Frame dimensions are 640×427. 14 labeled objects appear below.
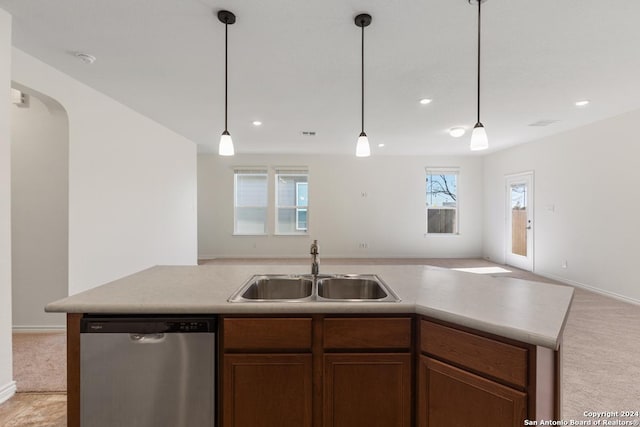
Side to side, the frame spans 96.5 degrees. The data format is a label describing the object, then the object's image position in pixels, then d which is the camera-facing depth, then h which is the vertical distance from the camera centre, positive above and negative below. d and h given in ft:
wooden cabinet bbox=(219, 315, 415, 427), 4.38 -2.47
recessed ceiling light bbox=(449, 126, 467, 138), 15.07 +4.38
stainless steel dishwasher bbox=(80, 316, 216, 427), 4.38 -2.48
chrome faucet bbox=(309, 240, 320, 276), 6.15 -1.05
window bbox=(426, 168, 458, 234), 23.16 +0.85
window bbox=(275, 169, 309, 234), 22.82 +0.73
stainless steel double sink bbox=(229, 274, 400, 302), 6.09 -1.60
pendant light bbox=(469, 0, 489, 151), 5.78 +1.56
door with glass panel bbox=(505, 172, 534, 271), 17.95 -0.50
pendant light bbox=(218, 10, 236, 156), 6.23 +2.92
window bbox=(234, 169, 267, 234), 22.72 +0.74
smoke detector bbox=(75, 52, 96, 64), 7.95 +4.35
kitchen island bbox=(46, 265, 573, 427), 4.18 -2.08
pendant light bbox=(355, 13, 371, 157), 6.30 +1.79
